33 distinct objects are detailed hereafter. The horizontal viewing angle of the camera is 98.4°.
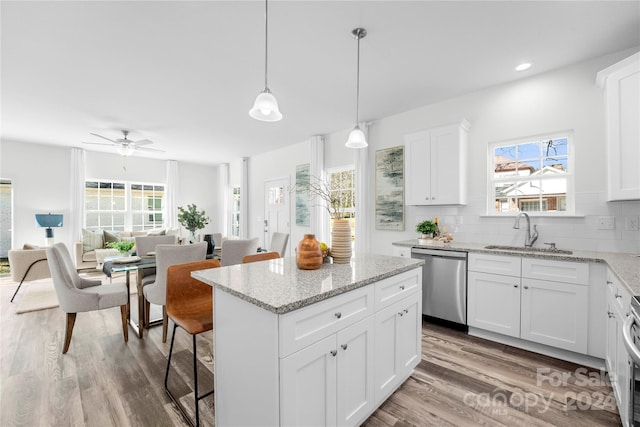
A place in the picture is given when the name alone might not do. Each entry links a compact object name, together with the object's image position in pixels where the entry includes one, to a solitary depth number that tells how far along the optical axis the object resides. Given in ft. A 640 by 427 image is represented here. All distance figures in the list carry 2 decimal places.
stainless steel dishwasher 9.34
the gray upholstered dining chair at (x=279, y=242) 12.80
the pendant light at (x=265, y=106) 5.97
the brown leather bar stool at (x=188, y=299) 5.71
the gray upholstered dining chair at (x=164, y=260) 8.14
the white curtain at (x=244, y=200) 23.24
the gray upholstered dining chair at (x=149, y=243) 10.61
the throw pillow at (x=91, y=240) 18.95
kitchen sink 8.38
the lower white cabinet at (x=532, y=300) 7.39
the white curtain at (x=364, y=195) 14.15
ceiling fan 15.61
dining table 8.71
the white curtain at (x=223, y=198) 26.48
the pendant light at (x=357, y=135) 7.45
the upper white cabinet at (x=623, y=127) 6.85
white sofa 18.40
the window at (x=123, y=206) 21.58
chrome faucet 9.38
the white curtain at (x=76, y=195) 19.75
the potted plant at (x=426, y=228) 10.73
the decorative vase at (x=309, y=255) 5.80
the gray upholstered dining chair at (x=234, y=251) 9.99
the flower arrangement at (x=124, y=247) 11.34
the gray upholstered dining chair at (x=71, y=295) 8.03
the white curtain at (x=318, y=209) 16.80
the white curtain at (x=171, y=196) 24.52
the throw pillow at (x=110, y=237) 19.98
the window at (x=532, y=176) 9.31
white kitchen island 3.78
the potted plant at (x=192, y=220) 13.64
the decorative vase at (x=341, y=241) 6.33
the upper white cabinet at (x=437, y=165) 10.52
